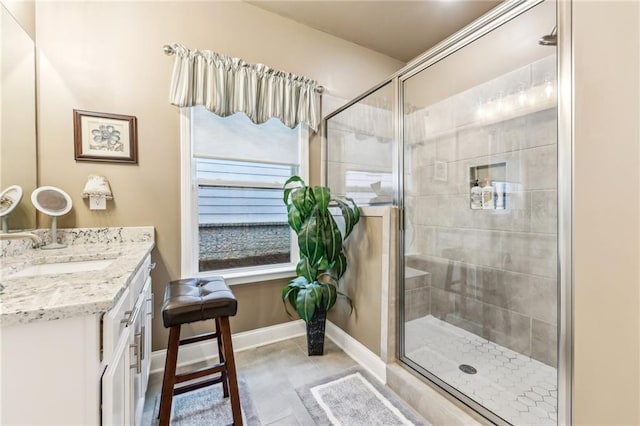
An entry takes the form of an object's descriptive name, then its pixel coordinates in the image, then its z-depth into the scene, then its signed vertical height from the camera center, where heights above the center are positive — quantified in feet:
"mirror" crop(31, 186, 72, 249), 4.86 +0.18
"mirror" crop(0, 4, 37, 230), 4.34 +1.78
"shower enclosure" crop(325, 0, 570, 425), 5.40 +0.31
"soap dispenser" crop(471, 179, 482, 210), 6.73 +0.34
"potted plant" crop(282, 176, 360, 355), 6.09 -0.94
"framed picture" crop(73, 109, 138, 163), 5.47 +1.62
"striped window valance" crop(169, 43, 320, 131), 6.07 +3.13
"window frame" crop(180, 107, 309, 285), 6.31 -0.21
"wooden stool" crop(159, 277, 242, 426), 3.81 -1.62
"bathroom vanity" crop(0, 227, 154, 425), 1.95 -1.10
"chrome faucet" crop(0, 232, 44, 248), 3.00 -0.27
